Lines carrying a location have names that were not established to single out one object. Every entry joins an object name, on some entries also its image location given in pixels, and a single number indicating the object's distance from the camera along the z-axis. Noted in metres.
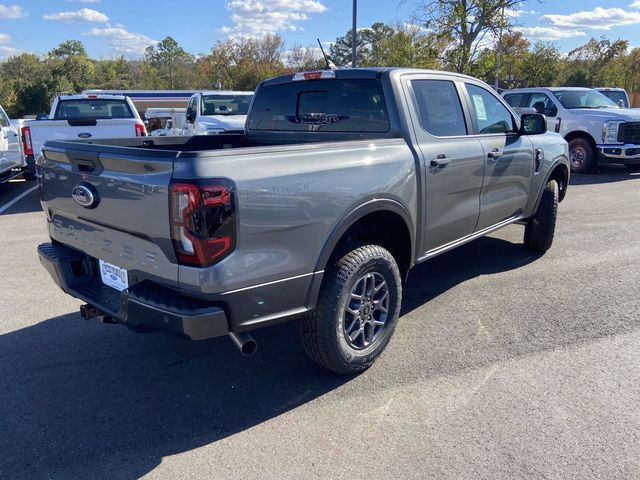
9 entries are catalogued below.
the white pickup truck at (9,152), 9.45
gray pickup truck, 2.49
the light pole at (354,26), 16.08
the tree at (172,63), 54.34
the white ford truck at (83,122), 8.52
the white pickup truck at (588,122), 11.55
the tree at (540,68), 34.25
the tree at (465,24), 15.99
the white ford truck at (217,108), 11.60
